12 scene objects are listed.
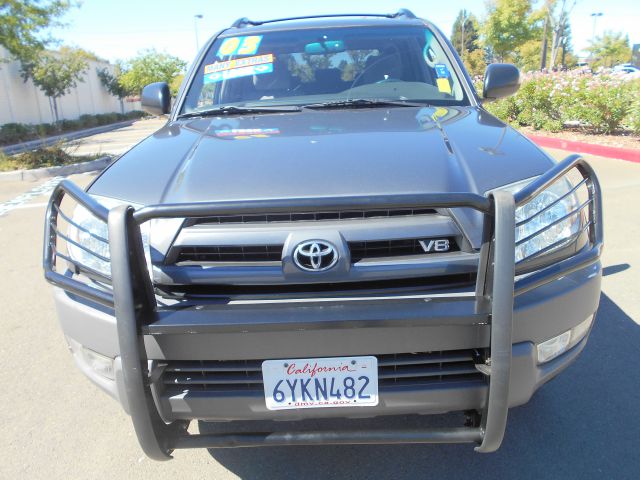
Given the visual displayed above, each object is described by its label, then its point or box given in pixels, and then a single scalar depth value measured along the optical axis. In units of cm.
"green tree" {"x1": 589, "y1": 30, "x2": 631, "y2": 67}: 5112
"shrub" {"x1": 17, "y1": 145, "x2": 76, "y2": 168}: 1104
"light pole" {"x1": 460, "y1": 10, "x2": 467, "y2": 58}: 7653
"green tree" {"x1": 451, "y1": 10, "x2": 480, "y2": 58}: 7679
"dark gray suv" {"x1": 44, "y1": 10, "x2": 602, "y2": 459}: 156
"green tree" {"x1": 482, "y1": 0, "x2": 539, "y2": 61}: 3353
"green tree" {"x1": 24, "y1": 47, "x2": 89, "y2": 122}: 2697
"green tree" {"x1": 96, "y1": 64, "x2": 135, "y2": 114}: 4141
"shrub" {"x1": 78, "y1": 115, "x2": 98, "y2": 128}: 3087
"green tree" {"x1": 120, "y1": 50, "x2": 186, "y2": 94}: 4428
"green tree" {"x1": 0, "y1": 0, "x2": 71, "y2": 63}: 1109
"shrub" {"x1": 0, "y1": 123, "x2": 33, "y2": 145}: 2050
